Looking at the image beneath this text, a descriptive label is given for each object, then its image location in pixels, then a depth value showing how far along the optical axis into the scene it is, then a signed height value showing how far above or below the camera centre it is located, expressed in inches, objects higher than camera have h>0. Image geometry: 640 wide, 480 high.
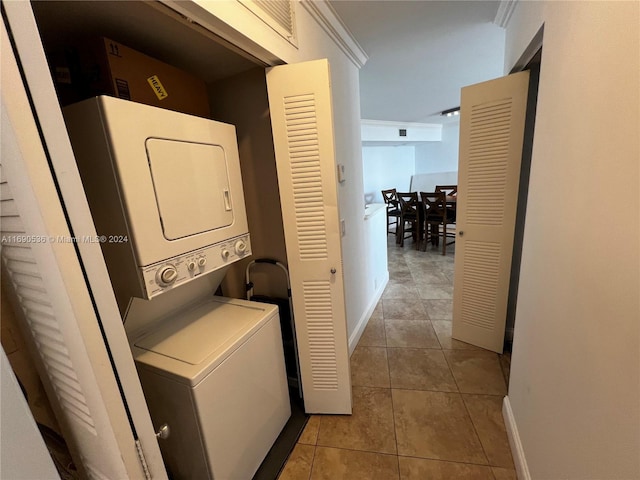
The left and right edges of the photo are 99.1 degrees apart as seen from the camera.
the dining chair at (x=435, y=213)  171.8 -28.8
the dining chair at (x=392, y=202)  214.2 -24.5
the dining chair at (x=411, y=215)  187.7 -31.3
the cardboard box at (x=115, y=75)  38.0 +17.2
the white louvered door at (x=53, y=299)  20.3 -9.1
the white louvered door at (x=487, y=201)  69.1 -10.1
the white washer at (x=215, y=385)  41.1 -32.1
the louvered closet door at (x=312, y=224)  50.5 -9.2
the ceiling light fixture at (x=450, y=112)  193.6 +39.0
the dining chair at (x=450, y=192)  179.0 -20.0
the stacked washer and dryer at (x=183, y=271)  35.3 -12.3
